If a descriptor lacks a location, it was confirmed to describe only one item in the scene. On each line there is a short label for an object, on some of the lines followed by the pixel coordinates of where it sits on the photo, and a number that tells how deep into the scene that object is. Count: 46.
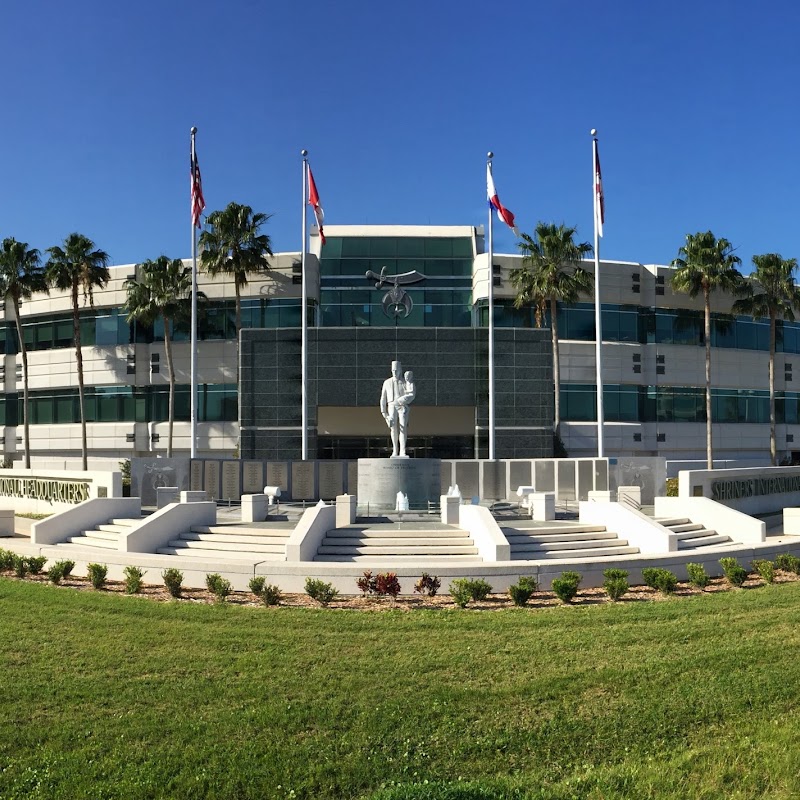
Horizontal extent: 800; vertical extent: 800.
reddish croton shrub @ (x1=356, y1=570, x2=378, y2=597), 16.64
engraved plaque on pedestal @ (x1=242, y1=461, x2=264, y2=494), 32.72
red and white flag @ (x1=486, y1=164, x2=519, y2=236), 35.72
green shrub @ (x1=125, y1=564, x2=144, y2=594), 17.12
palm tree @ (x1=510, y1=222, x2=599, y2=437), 45.41
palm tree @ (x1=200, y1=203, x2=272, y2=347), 44.97
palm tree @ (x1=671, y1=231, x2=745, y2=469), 46.69
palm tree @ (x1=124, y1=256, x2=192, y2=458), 46.31
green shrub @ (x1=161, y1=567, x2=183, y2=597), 16.72
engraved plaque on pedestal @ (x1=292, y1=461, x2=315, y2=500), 32.59
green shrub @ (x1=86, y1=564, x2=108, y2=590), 17.81
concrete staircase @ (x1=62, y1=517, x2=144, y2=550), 23.48
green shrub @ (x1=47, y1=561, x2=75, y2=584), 18.33
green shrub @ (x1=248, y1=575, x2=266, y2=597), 16.31
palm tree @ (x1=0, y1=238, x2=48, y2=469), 46.62
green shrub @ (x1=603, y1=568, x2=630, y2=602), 16.42
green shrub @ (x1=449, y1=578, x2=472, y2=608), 15.80
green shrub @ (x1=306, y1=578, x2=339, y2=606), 16.06
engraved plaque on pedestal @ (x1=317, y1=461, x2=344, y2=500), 32.44
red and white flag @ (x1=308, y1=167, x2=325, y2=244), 36.47
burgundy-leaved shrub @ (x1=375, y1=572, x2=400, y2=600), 16.42
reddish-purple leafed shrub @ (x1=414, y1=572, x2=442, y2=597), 16.62
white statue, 29.05
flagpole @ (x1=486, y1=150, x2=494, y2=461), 36.84
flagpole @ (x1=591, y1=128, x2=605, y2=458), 34.44
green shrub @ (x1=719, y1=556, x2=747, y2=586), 17.80
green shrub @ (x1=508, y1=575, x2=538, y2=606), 15.82
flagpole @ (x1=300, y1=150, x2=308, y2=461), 38.47
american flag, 35.38
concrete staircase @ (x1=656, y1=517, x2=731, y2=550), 23.15
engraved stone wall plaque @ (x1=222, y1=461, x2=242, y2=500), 32.78
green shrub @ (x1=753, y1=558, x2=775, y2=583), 18.03
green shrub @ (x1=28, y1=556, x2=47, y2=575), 19.50
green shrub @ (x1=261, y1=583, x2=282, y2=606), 15.92
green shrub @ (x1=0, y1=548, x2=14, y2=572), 19.88
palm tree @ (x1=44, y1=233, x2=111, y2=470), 45.72
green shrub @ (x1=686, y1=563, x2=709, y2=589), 17.64
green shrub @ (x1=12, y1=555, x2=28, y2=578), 19.58
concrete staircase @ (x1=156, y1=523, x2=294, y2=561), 20.83
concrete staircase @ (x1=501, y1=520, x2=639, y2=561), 20.91
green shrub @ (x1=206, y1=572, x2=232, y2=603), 16.44
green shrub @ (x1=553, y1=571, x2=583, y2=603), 16.16
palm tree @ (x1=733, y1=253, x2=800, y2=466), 49.50
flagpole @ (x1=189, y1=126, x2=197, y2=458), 37.53
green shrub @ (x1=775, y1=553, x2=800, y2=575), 19.02
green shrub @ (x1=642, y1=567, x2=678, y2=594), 17.05
